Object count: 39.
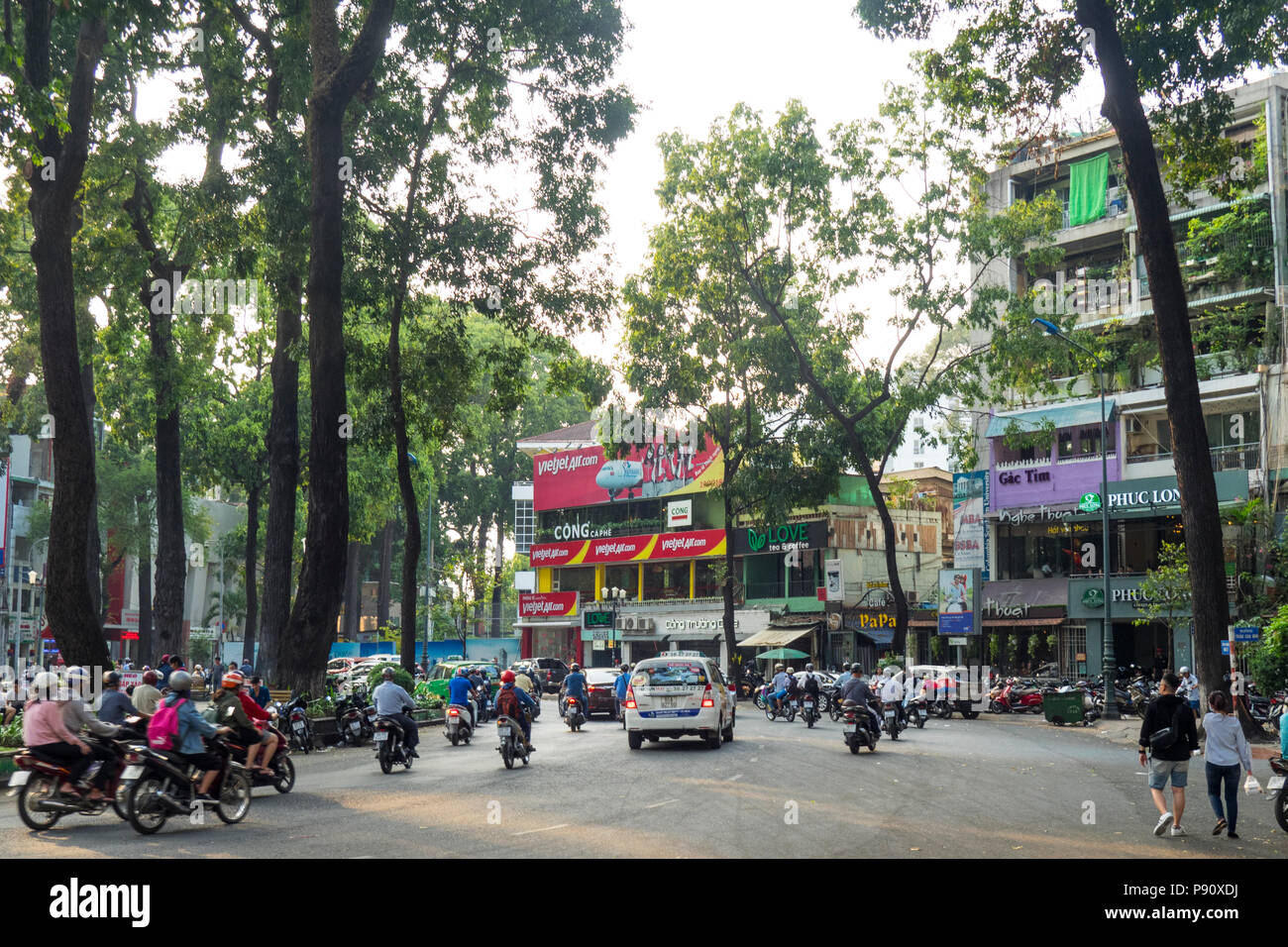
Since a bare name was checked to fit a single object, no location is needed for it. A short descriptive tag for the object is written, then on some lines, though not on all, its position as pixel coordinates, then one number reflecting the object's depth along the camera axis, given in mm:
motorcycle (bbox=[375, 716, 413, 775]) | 18516
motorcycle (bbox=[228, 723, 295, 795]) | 15273
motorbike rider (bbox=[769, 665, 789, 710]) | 33875
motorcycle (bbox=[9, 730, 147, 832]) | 11914
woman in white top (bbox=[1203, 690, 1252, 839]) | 11898
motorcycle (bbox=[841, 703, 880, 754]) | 21781
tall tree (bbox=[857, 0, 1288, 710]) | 20094
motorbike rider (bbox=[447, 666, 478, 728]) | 26250
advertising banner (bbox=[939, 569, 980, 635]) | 42031
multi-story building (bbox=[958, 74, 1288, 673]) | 37375
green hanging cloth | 43625
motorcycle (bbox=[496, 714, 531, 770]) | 19234
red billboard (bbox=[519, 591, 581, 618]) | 67062
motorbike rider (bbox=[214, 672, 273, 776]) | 14297
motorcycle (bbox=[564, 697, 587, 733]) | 30172
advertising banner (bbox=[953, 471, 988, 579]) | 43531
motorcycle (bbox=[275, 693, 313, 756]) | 21578
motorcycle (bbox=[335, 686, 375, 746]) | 24375
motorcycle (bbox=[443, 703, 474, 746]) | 26359
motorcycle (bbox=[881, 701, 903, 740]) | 25391
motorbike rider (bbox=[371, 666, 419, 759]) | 18547
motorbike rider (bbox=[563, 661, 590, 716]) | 30781
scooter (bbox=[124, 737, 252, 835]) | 11758
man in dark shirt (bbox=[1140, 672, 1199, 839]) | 11789
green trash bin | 32938
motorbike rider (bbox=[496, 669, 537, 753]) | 19438
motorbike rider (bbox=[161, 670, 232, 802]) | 12453
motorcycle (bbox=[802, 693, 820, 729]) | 31125
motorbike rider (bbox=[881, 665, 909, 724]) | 25938
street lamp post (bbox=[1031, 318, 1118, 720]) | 33406
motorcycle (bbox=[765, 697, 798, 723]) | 33991
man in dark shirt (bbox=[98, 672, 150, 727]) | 14688
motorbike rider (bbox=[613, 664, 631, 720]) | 32750
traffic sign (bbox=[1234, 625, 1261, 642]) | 25906
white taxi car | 22234
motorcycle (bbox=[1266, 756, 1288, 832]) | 12273
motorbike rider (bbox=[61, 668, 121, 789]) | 12242
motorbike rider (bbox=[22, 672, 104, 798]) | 12086
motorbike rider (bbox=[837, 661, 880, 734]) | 21922
